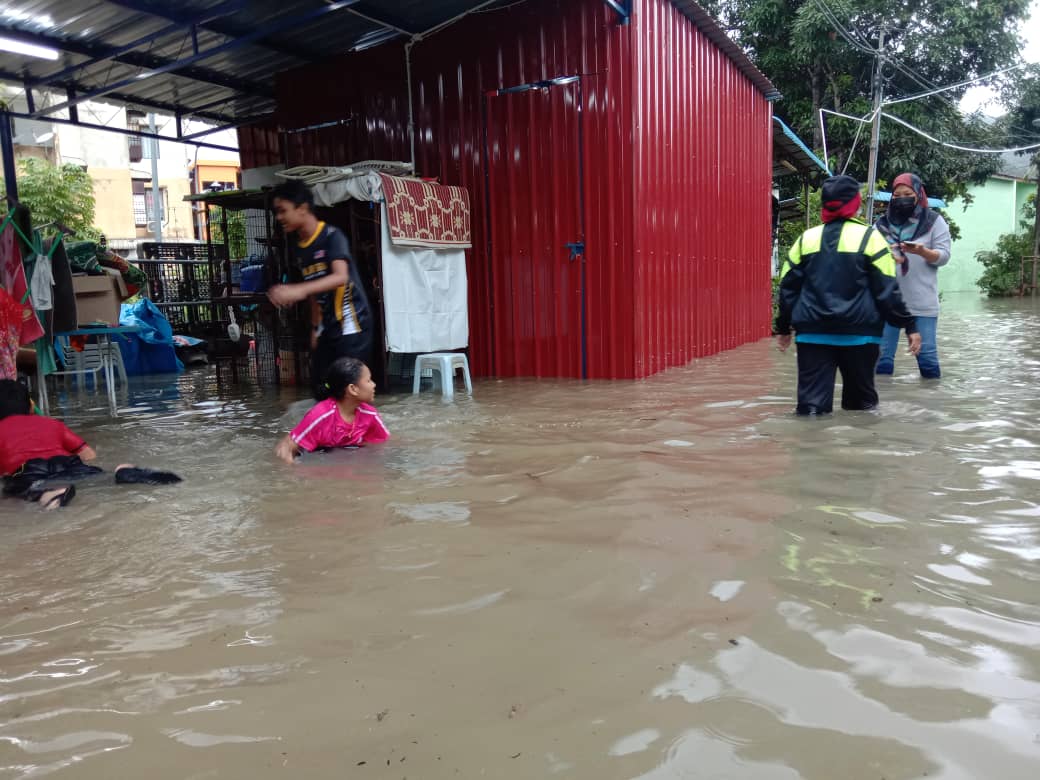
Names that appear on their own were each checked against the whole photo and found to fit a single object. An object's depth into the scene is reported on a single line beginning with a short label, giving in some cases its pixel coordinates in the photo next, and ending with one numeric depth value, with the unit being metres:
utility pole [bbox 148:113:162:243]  21.88
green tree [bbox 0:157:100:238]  22.80
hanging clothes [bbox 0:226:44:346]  6.13
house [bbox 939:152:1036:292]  40.06
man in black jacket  5.43
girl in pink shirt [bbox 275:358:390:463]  4.98
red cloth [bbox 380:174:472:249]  7.97
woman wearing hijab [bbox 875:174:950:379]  7.28
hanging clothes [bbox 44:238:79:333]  6.59
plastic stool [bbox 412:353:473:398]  8.06
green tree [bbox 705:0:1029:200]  22.22
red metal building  8.66
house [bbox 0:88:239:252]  29.25
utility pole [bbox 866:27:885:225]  18.77
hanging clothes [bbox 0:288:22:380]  5.50
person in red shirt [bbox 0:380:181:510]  4.35
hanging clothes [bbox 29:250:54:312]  6.33
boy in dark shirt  5.02
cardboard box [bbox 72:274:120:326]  7.50
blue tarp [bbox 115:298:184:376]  11.55
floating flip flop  4.49
